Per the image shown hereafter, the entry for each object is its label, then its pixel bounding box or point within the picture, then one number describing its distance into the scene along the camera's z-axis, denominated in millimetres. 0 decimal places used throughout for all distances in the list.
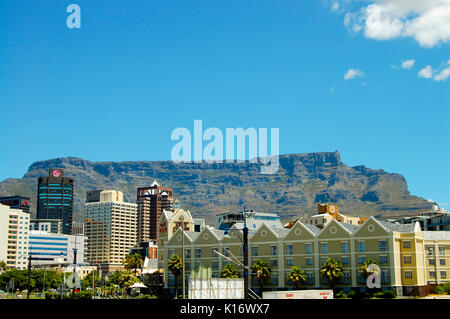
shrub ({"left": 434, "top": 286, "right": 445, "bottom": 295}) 117731
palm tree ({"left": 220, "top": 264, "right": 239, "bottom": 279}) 131750
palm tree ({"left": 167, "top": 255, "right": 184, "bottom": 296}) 140500
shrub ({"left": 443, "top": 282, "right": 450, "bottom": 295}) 116350
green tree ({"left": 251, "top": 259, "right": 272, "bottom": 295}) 129875
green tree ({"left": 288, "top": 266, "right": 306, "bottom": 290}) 125500
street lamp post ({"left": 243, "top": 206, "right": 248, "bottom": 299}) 52062
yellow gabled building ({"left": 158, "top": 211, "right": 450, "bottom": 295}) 119438
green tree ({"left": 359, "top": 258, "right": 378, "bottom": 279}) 118675
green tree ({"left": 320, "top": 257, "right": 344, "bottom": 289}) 121438
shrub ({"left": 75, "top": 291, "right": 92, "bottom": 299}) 121288
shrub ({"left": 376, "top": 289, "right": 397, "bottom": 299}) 109938
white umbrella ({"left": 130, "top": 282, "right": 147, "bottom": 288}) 149738
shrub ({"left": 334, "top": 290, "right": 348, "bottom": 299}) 113288
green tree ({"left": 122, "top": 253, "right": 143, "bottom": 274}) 190150
